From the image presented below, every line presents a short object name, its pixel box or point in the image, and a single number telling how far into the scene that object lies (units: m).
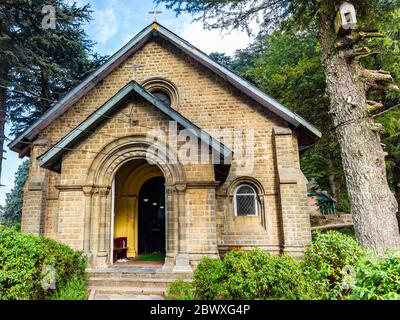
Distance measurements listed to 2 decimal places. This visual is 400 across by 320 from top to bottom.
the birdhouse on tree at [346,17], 7.16
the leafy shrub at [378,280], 3.44
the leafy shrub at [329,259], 5.29
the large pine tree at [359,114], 6.77
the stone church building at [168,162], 8.14
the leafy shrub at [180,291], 6.07
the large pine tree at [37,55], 16.45
